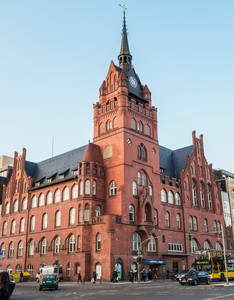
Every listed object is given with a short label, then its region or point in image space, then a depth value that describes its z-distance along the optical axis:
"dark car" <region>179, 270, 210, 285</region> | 36.34
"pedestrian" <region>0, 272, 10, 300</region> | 10.06
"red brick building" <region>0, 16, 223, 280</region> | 49.97
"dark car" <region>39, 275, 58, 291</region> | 33.81
